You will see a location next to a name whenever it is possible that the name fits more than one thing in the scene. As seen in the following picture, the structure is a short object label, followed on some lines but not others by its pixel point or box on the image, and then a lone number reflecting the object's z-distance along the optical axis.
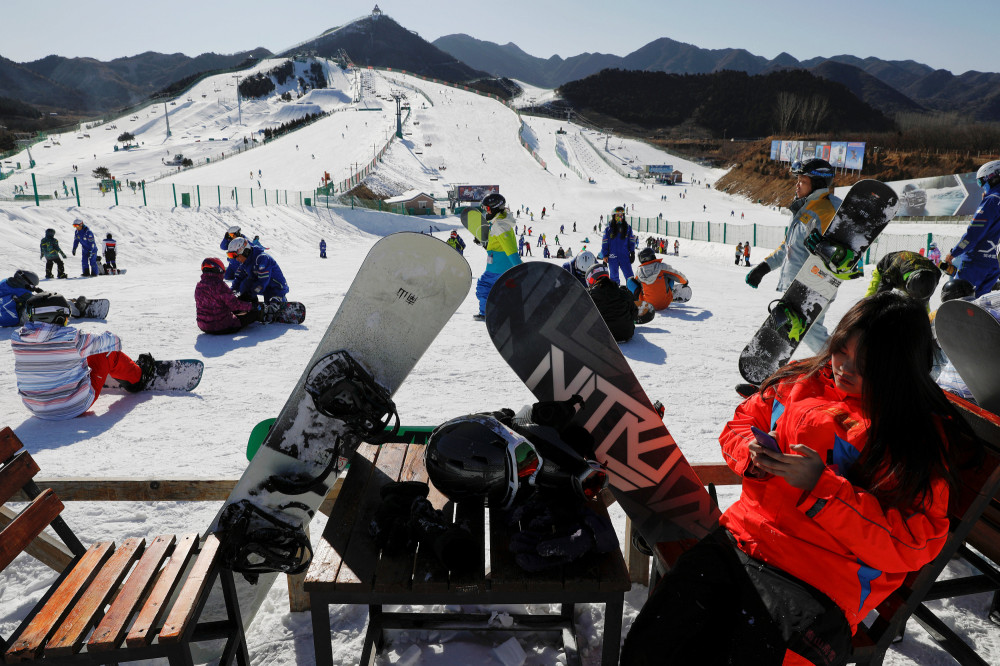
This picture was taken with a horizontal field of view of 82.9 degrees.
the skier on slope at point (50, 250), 12.02
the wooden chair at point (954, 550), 1.80
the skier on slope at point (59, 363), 4.32
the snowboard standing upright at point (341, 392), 2.27
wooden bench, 1.61
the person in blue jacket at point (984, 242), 5.54
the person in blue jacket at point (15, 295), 6.97
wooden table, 1.77
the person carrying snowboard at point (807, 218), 4.97
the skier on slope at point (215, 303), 6.84
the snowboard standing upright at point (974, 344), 2.13
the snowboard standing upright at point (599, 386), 2.53
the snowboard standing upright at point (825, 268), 4.57
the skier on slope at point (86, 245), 13.20
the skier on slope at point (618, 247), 9.20
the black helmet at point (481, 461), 2.07
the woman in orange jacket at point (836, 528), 1.57
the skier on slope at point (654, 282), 8.25
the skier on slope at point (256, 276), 7.77
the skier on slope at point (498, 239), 7.01
